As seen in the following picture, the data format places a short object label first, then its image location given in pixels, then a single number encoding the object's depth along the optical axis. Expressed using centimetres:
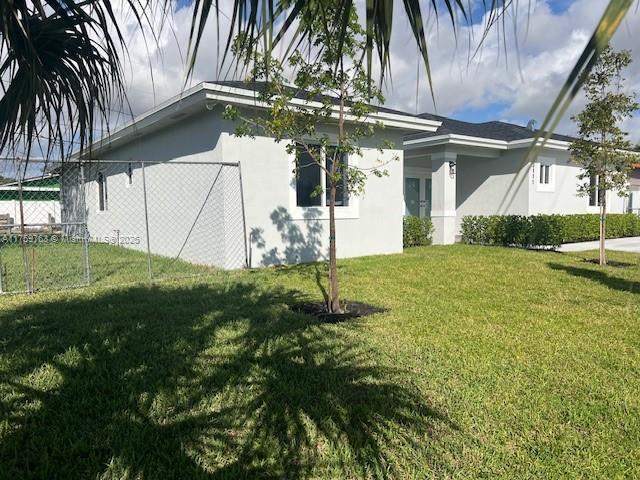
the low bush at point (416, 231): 1366
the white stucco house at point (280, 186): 927
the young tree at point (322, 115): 536
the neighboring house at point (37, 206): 2273
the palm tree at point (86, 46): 104
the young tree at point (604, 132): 910
